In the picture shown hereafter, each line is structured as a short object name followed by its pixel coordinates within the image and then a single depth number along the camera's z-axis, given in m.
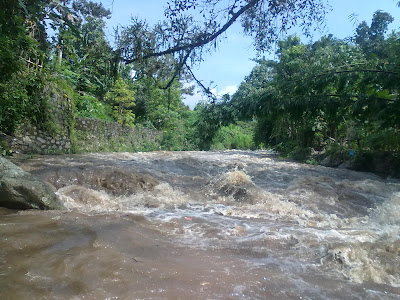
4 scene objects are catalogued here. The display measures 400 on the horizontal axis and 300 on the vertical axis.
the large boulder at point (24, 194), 4.08
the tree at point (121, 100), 18.02
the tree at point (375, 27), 30.61
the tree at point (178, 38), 4.92
